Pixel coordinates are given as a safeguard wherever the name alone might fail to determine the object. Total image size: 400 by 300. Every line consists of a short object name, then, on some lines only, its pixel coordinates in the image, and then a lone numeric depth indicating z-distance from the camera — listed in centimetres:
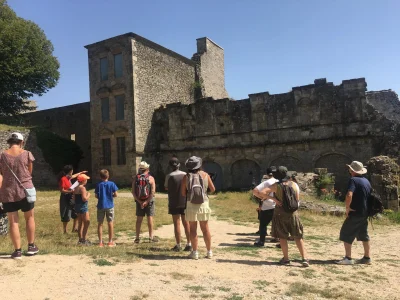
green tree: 2620
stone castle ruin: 1970
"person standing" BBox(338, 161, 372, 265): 601
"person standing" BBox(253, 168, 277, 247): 762
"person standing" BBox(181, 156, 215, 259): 591
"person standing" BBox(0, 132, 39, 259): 546
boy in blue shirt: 727
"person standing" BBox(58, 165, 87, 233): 859
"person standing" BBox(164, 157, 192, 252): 681
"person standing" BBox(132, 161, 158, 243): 739
